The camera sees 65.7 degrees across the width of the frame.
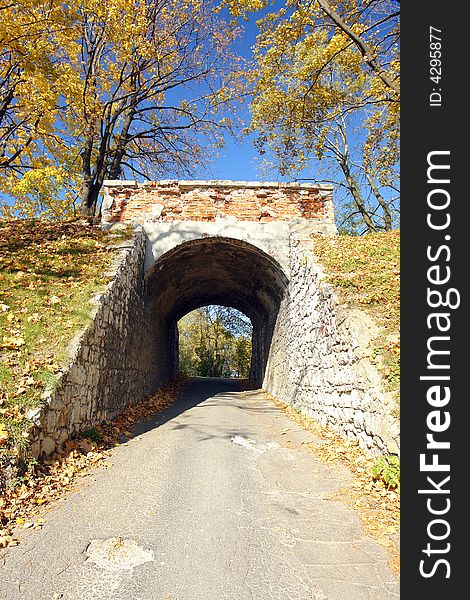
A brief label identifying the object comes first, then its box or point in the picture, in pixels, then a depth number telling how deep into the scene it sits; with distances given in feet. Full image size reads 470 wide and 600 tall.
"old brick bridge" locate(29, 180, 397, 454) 17.03
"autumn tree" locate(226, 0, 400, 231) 27.17
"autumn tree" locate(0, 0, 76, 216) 35.32
